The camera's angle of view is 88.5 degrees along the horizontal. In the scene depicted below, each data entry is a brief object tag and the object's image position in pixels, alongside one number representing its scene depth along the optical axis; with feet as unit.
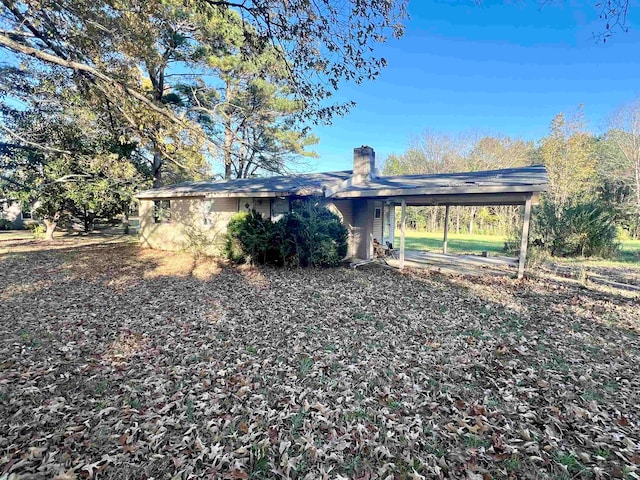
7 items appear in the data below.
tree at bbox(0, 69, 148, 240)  36.40
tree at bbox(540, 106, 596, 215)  62.69
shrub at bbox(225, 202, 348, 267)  32.17
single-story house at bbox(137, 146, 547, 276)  30.25
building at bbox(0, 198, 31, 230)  77.30
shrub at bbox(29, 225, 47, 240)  57.40
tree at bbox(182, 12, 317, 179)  48.32
